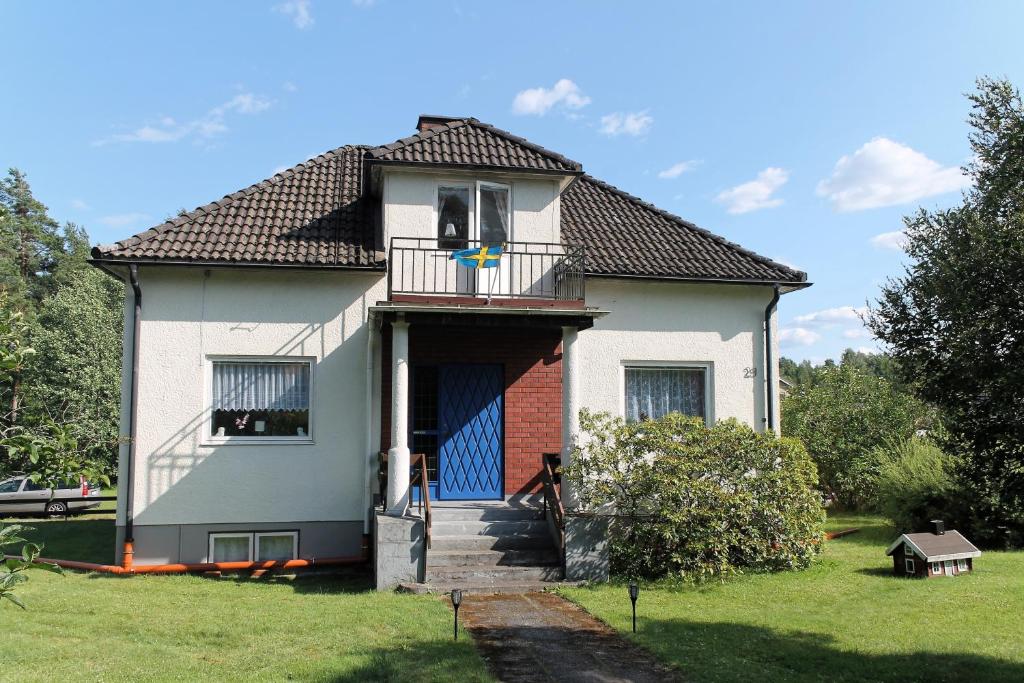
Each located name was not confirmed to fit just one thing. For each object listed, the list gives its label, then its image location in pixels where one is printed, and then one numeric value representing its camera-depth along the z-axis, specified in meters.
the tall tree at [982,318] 6.19
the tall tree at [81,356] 33.09
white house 12.41
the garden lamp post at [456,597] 7.84
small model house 11.29
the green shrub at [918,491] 14.80
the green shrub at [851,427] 20.28
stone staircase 10.77
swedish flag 12.33
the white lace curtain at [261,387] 12.84
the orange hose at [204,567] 12.10
